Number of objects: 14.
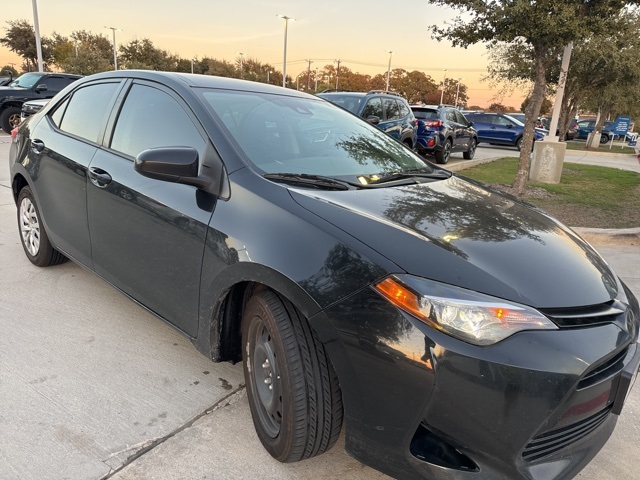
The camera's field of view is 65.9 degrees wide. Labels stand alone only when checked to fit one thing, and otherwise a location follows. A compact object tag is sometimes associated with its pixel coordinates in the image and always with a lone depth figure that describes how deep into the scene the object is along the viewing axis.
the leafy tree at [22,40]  43.94
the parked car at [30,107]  11.37
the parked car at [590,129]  30.06
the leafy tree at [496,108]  59.59
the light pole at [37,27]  24.26
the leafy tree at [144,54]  59.00
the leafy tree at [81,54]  37.91
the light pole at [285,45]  41.05
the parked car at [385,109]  9.86
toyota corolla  1.59
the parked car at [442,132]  12.79
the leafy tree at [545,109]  50.67
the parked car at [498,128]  22.19
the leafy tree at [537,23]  6.81
